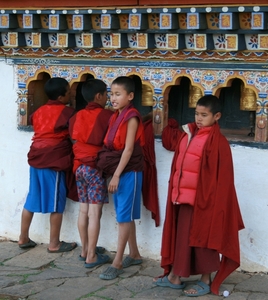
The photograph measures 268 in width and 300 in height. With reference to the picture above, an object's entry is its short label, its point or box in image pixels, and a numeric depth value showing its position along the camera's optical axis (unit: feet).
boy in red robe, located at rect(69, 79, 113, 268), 20.18
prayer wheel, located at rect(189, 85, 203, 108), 20.61
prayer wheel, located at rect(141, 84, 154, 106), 21.13
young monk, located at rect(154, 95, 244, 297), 17.89
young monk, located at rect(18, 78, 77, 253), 21.39
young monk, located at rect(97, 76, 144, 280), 19.26
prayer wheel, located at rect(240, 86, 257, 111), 19.86
